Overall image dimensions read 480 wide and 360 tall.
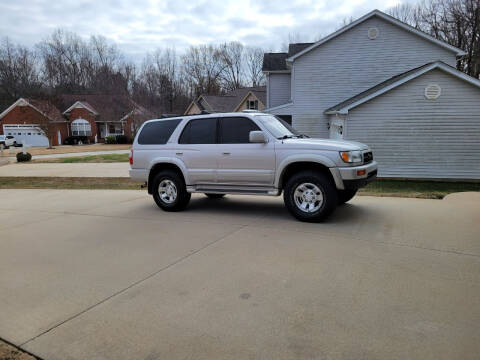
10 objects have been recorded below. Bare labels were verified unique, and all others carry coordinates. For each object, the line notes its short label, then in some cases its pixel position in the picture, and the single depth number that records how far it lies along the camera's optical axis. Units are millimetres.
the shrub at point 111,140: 46719
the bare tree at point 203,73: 63094
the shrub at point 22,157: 25922
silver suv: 6047
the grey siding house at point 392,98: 13703
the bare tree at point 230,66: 64988
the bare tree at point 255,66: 64750
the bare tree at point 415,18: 36006
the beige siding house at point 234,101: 40719
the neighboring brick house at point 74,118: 43938
